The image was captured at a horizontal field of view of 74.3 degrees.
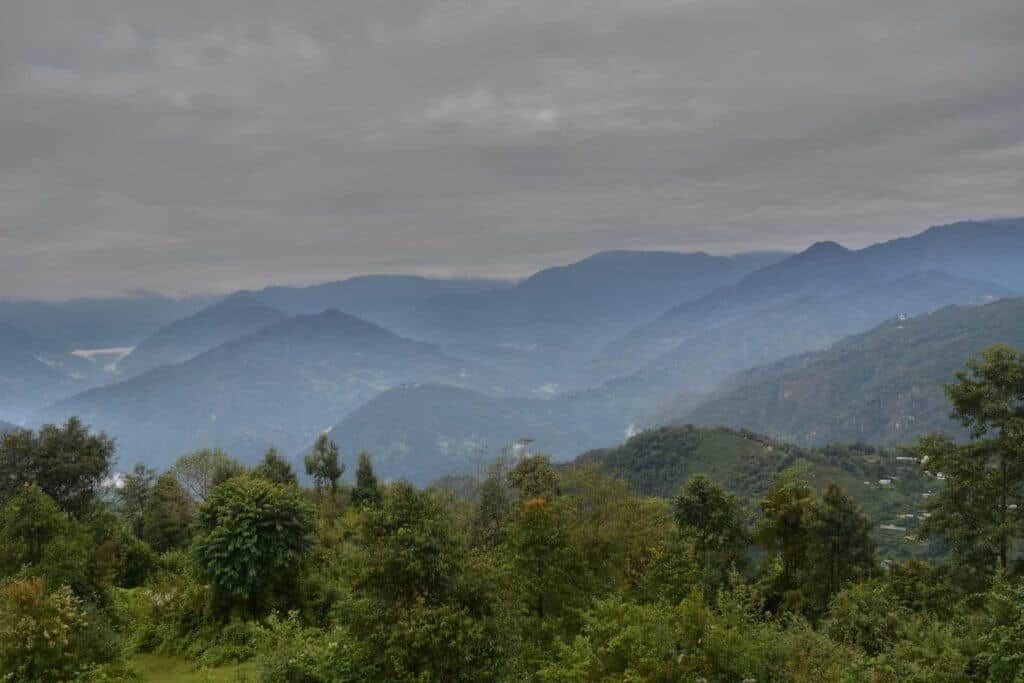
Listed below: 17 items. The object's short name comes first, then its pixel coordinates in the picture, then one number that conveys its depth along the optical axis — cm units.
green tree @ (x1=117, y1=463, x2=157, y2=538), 5559
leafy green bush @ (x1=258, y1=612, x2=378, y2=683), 1630
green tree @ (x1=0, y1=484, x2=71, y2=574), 2311
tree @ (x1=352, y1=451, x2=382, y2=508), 5241
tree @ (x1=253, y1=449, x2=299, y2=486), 5015
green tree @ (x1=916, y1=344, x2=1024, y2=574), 2375
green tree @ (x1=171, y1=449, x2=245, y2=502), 5022
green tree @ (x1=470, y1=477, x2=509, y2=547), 3164
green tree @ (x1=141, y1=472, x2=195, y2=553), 4569
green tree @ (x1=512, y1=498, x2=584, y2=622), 2183
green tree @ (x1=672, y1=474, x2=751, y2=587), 3438
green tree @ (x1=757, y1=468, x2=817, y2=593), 3397
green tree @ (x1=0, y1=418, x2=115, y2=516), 3625
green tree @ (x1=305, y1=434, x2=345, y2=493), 5778
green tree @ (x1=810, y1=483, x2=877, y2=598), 3288
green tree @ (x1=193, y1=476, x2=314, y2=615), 2548
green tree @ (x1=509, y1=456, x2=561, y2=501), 3272
